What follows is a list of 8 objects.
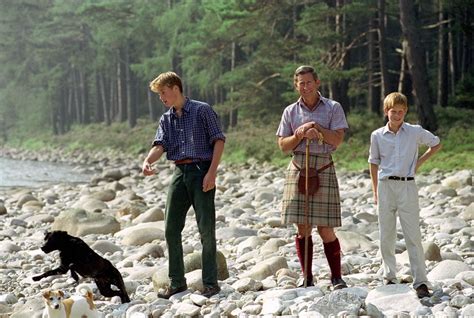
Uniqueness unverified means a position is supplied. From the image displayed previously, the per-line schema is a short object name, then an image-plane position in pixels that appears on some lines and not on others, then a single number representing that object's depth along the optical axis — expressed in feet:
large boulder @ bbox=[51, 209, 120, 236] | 65.72
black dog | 36.60
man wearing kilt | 34.27
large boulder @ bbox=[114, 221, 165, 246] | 60.34
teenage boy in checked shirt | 36.14
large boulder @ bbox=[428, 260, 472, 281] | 37.19
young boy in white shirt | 32.91
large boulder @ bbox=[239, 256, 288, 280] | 41.45
